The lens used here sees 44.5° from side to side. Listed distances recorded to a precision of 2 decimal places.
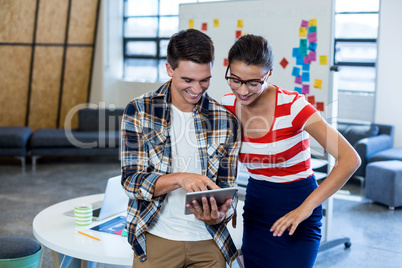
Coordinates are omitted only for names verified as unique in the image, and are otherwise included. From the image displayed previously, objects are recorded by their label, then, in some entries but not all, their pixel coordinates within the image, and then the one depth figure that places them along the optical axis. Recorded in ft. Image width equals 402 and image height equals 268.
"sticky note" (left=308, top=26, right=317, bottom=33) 12.86
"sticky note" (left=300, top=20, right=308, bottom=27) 13.01
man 5.68
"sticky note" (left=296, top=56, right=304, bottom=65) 13.17
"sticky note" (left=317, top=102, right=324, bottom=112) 12.92
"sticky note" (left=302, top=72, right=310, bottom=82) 13.12
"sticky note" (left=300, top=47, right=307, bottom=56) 13.09
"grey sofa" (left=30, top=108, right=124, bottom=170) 23.00
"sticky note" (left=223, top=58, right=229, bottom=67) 14.63
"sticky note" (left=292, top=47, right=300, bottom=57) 13.21
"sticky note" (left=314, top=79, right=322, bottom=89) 12.93
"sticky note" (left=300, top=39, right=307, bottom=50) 13.07
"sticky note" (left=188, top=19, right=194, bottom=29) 15.63
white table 6.86
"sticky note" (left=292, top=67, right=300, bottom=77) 13.25
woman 6.03
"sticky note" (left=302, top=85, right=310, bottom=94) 13.16
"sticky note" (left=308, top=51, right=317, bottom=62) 12.95
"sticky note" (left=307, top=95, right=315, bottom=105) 13.07
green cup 8.02
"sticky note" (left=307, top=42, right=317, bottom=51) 12.92
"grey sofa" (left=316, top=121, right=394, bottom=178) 19.15
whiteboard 12.80
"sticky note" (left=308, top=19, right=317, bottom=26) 12.84
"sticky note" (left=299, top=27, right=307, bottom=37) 13.05
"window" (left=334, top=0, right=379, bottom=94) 21.83
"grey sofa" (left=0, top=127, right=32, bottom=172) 22.41
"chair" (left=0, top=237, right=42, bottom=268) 8.34
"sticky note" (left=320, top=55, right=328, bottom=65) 12.78
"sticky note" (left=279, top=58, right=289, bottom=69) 13.48
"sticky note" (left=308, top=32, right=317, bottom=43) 12.87
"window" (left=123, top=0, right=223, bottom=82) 27.30
